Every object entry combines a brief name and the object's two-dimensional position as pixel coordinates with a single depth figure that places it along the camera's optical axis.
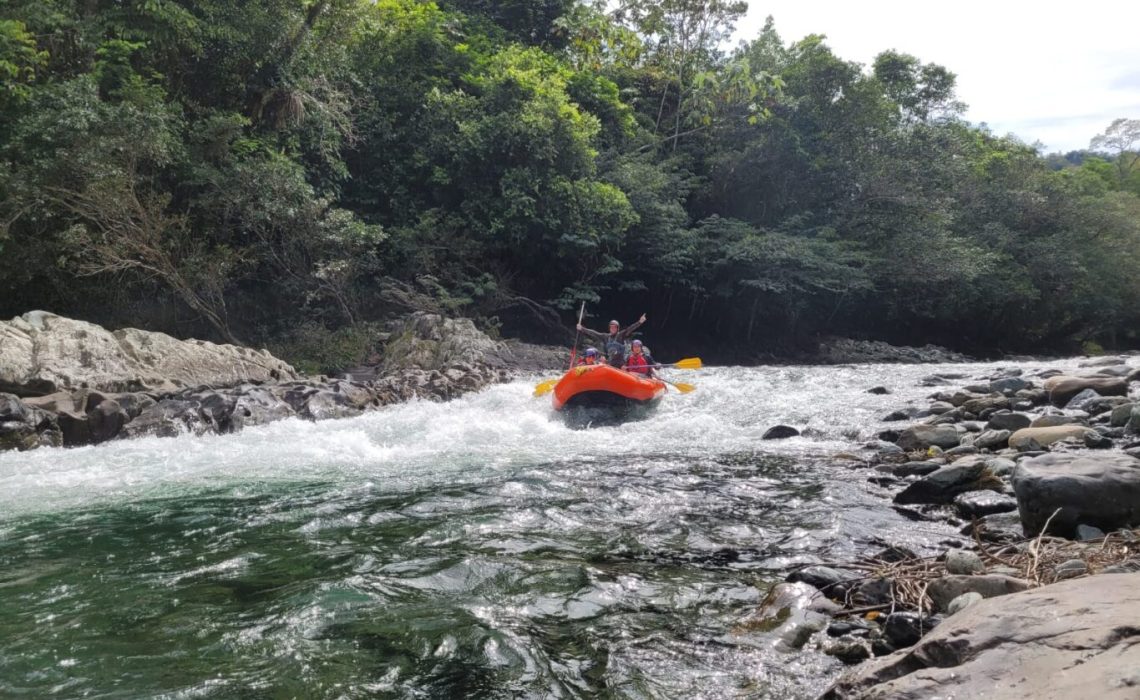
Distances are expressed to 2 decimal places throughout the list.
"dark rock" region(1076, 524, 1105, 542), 3.67
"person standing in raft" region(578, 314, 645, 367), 11.75
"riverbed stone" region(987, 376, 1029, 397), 9.95
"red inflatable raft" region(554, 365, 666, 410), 9.86
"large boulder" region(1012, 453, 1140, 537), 3.82
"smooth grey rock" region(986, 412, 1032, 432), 6.89
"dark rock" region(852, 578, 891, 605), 3.21
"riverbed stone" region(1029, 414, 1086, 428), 6.72
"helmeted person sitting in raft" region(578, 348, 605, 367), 11.38
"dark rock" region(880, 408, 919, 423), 8.88
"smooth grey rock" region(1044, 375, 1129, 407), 8.58
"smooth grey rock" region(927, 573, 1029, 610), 2.83
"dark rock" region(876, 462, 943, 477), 5.97
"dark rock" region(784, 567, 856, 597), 3.39
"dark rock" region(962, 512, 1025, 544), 4.06
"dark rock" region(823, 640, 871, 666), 2.80
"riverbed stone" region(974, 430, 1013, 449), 6.53
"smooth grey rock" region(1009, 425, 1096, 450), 6.16
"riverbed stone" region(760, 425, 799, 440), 8.27
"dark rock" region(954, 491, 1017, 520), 4.63
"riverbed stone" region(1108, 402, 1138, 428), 6.66
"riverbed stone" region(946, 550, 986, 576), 3.24
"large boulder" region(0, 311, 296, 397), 9.69
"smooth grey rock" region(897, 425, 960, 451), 6.93
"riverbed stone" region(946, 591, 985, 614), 2.72
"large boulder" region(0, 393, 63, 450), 8.38
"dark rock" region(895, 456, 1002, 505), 5.08
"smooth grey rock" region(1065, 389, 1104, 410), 8.14
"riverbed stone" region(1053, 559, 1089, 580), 2.98
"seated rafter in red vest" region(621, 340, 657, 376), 11.24
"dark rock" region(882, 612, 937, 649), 2.74
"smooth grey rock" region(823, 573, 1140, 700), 1.81
